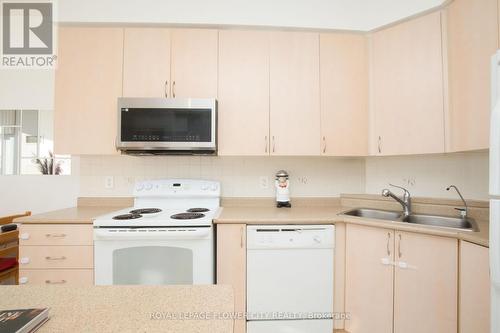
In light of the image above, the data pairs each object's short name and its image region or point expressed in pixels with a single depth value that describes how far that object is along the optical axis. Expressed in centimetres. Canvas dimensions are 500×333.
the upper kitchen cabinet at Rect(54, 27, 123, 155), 180
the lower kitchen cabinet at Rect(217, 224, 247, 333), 157
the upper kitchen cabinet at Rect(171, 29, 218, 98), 183
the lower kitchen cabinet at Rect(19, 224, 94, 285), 151
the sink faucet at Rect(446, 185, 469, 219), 157
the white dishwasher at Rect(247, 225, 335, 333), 157
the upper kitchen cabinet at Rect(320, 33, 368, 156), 185
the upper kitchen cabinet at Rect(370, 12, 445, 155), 159
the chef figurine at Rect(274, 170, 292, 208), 203
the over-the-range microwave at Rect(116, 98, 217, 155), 173
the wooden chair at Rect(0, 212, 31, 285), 175
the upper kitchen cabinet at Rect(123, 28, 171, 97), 181
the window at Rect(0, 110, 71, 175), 215
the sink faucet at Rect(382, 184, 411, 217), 178
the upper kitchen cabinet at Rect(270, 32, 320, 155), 185
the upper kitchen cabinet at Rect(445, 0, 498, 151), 130
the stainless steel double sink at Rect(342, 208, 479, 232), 155
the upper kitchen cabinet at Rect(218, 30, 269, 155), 184
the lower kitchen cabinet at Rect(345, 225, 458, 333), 127
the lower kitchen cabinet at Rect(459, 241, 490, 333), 111
